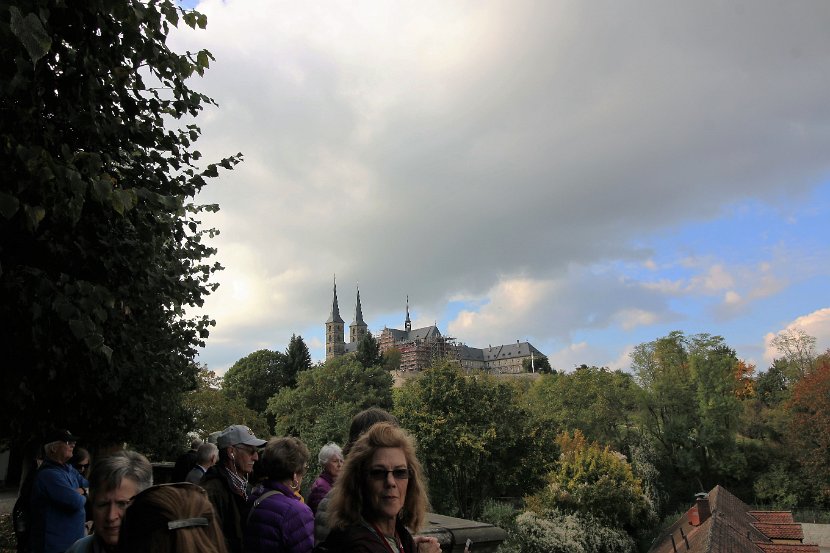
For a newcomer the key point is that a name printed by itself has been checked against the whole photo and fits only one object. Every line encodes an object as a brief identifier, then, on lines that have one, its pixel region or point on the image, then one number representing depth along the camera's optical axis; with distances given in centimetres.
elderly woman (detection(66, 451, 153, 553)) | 244
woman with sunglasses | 226
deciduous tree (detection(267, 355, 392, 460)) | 5053
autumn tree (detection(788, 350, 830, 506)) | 3528
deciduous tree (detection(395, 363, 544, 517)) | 2664
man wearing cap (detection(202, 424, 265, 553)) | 420
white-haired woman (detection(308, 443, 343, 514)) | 408
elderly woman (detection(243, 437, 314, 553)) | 319
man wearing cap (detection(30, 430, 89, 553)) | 413
